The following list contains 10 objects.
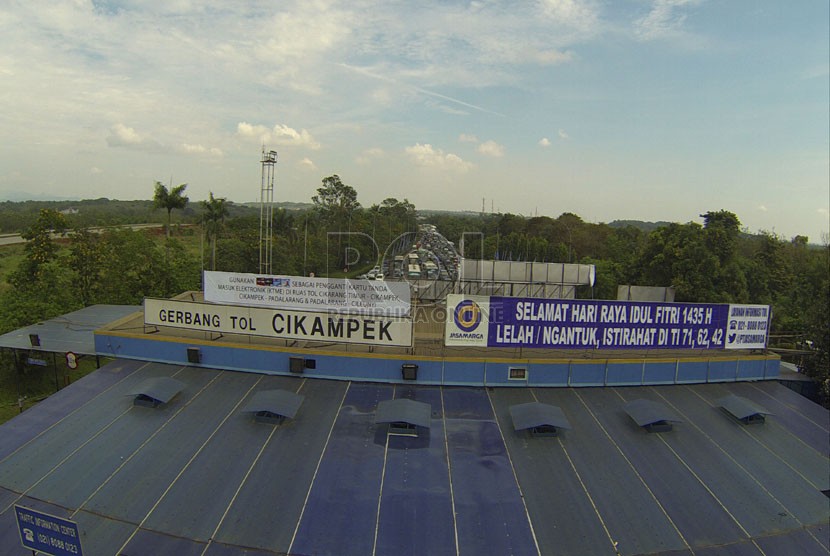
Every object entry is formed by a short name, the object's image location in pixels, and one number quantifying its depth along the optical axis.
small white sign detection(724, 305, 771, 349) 20.94
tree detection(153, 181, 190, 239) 54.25
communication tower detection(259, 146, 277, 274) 27.00
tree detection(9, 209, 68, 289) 36.08
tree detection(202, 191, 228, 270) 60.91
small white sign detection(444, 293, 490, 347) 18.53
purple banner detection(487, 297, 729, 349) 18.94
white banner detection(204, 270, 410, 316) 18.94
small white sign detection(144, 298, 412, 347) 18.69
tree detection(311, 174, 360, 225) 106.62
